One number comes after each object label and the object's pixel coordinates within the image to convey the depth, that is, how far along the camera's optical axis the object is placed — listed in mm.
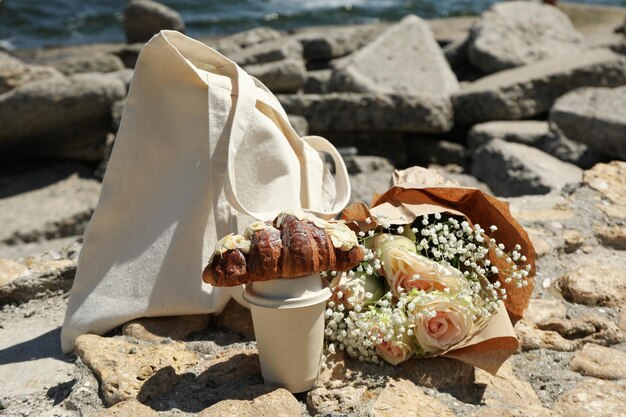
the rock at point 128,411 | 1811
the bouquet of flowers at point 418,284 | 1930
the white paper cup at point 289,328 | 1738
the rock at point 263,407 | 1795
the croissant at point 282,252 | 1694
